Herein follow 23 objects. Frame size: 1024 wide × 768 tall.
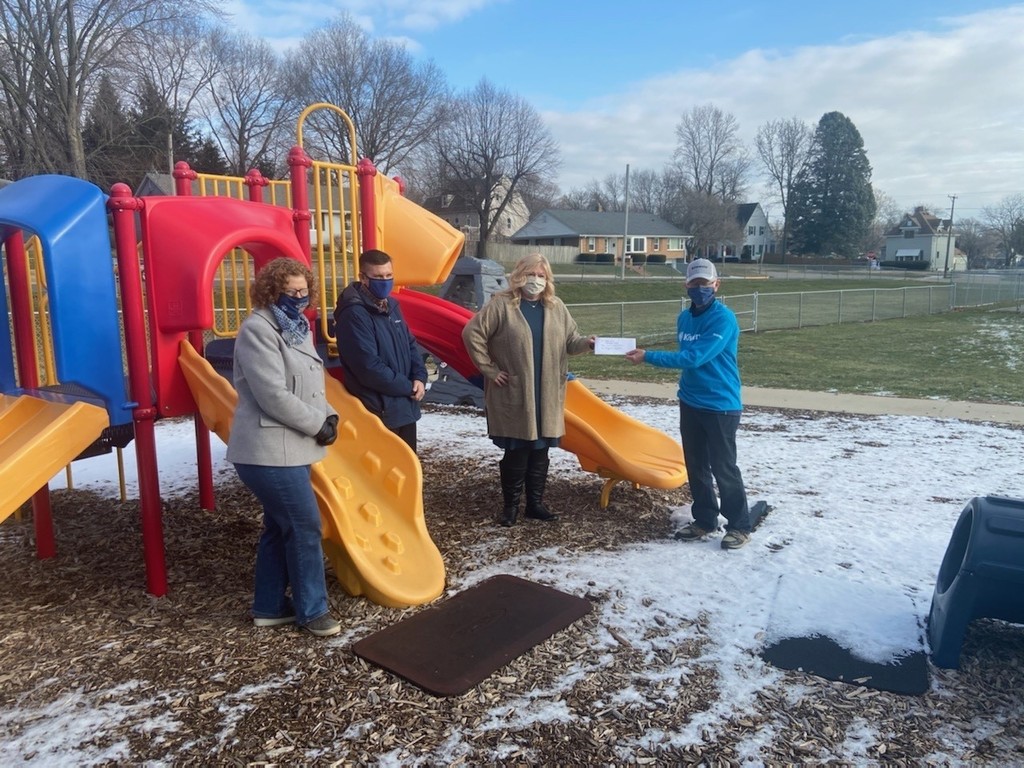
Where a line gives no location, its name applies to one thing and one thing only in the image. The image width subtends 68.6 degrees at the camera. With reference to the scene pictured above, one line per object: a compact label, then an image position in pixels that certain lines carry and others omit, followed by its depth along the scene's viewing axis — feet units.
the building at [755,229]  295.07
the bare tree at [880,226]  242.78
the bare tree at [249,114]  149.18
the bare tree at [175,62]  102.17
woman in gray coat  10.32
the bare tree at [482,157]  171.53
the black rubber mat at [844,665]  10.36
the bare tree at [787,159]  241.96
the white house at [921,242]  271.90
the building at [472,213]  185.63
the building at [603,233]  233.35
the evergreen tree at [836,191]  223.51
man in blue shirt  14.56
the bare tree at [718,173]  255.29
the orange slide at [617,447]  17.10
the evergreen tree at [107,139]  95.76
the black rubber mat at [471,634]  10.59
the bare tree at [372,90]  157.28
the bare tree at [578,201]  293.84
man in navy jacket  14.07
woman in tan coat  15.48
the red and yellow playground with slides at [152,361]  12.23
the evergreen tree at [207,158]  136.36
